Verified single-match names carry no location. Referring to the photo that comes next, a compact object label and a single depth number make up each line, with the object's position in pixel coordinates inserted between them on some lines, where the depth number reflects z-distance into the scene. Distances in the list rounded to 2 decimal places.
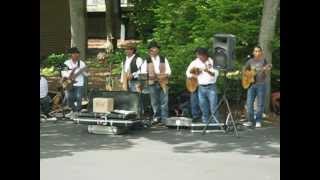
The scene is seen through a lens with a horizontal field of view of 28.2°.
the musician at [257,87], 13.09
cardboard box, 12.47
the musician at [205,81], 12.80
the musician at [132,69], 13.70
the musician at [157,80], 13.47
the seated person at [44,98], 14.09
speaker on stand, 12.61
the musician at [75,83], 14.20
